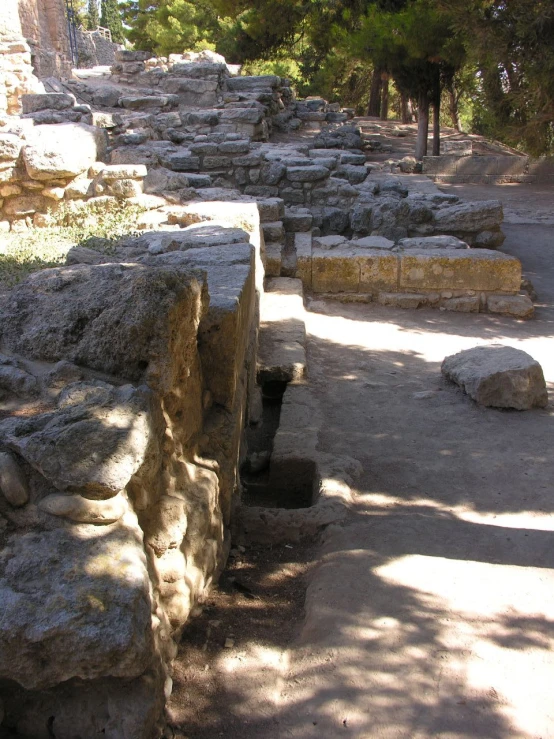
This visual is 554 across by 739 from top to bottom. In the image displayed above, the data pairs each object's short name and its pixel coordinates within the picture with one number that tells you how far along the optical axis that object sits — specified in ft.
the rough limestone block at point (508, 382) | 15.94
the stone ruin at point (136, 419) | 5.57
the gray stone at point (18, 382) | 7.58
